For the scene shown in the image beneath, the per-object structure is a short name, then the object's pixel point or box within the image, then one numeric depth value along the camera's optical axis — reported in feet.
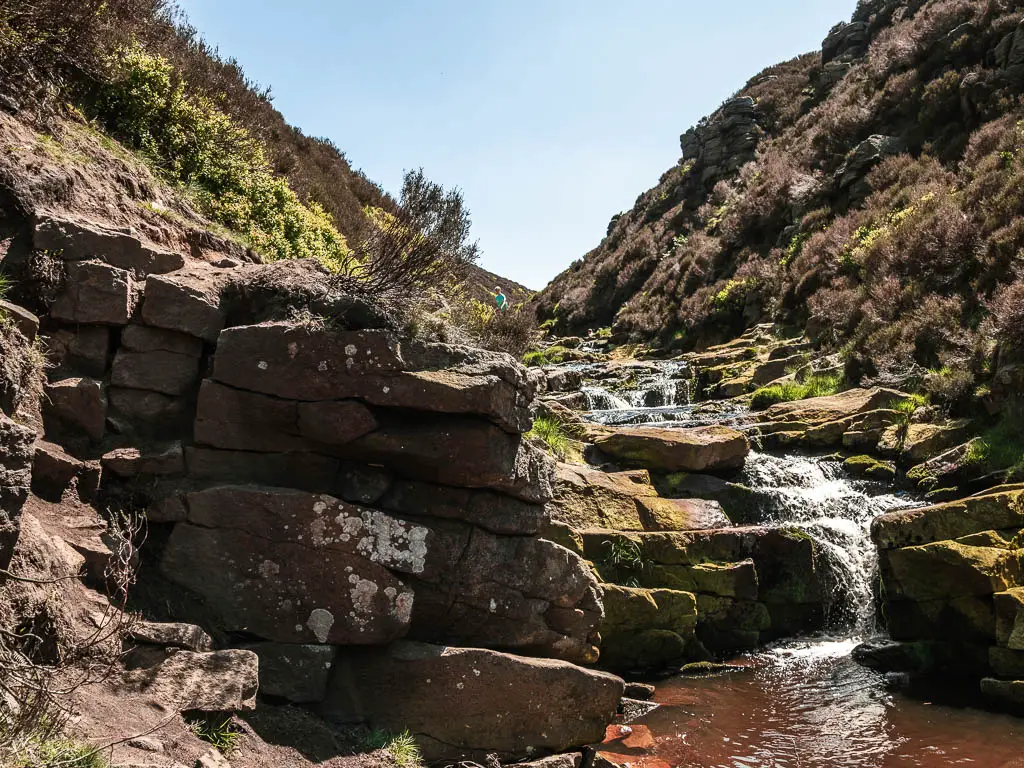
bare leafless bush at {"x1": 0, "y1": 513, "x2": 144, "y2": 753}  10.56
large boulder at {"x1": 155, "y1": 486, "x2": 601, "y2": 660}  17.44
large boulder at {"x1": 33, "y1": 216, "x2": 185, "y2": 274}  18.39
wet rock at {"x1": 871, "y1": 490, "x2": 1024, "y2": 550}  29.81
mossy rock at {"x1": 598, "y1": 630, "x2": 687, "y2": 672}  28.84
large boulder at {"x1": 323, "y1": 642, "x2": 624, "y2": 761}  18.10
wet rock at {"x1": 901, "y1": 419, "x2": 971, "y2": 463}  38.81
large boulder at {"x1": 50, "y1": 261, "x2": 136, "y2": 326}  18.25
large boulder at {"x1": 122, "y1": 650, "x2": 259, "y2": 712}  14.12
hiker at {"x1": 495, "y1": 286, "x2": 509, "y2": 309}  63.25
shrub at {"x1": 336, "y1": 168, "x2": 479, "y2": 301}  22.35
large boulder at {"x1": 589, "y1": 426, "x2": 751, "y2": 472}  38.40
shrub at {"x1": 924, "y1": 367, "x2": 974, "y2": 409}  41.37
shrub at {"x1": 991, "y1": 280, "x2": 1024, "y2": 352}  38.37
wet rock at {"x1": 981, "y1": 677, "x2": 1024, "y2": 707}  24.71
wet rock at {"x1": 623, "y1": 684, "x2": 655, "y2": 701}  26.96
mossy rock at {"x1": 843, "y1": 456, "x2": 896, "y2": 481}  39.32
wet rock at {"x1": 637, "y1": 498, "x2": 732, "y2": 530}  32.89
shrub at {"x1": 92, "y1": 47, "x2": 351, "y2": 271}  27.95
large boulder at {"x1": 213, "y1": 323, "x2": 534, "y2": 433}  18.72
